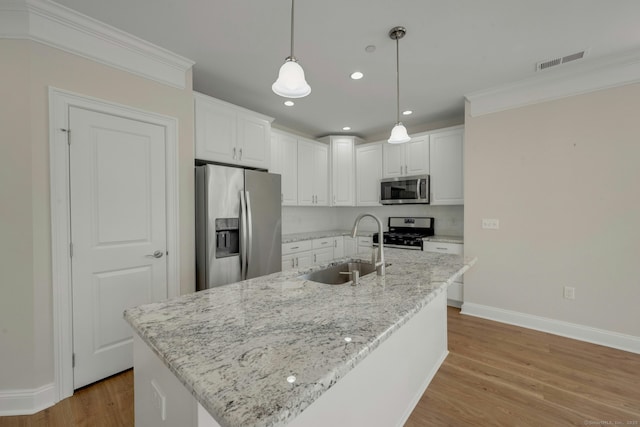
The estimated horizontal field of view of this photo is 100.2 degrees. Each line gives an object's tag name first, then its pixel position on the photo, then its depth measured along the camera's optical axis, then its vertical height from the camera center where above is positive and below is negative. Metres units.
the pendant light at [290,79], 1.39 +0.69
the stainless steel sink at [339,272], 1.84 -0.44
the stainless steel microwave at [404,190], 3.78 +0.31
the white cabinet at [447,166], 3.55 +0.60
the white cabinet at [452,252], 3.37 -0.53
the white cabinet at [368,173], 4.34 +0.62
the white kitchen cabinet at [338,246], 4.37 -0.58
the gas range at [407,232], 3.67 -0.34
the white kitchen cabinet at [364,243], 4.17 -0.51
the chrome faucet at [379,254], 1.65 -0.27
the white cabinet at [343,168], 4.54 +0.74
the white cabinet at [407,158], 3.86 +0.79
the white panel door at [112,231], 1.89 -0.13
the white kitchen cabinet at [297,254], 3.58 -0.59
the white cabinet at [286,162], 3.78 +0.73
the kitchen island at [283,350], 0.64 -0.41
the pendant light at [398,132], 2.02 +0.63
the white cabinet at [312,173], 4.14 +0.62
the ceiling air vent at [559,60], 2.29 +1.32
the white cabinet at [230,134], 2.58 +0.83
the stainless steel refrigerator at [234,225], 2.41 -0.12
